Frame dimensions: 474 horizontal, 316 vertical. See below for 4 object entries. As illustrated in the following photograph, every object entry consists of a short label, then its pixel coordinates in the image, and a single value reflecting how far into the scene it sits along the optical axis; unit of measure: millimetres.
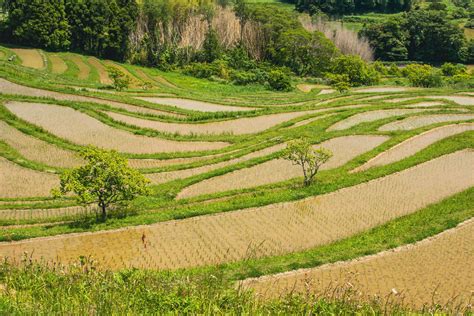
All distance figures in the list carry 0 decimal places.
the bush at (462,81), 47750
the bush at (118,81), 38031
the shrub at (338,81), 47975
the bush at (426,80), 49375
